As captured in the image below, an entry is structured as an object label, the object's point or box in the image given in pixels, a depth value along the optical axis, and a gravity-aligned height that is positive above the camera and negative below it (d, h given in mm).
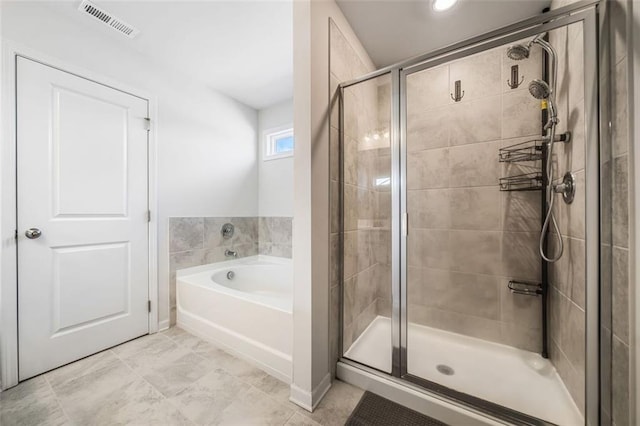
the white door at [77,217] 1533 -40
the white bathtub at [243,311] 1535 -790
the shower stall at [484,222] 1109 -70
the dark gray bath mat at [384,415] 1175 -1043
